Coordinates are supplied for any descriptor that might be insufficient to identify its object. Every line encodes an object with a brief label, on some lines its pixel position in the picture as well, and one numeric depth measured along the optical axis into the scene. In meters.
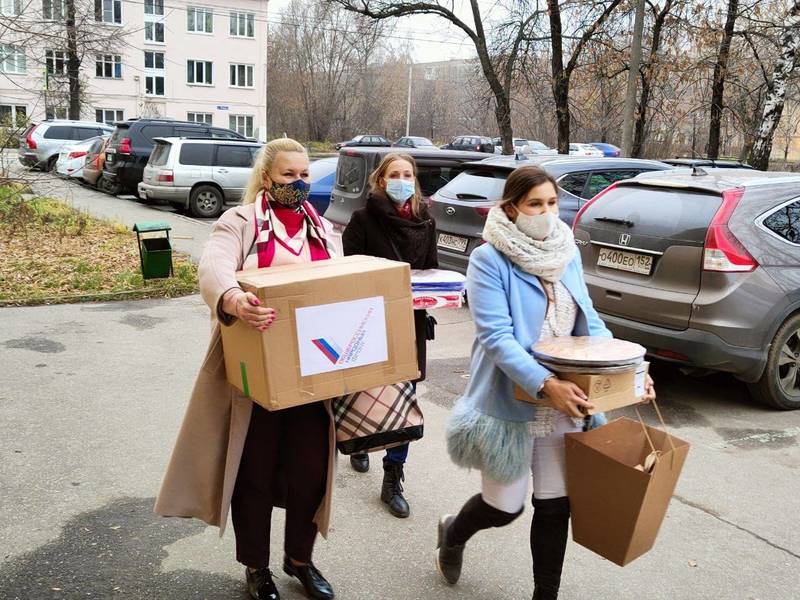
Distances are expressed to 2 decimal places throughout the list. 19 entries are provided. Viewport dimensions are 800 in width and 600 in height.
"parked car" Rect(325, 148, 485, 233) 9.77
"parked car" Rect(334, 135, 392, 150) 45.72
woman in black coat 3.93
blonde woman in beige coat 2.82
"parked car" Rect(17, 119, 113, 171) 23.88
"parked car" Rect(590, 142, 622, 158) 37.91
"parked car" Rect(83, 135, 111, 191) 20.07
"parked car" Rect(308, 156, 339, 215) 12.43
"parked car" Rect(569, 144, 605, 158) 36.91
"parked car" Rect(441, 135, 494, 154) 38.99
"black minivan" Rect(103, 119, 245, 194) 18.05
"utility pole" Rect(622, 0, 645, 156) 14.95
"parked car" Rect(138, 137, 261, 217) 15.95
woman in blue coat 2.71
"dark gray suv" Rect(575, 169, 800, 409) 5.19
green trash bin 9.02
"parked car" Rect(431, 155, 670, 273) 8.08
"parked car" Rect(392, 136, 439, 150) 40.75
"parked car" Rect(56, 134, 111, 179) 21.27
